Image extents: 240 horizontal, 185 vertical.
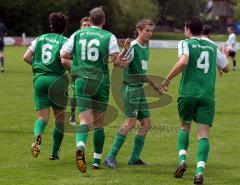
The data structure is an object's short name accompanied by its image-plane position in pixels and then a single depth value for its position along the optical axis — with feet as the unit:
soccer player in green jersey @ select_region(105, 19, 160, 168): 61.26
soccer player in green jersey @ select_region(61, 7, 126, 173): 57.41
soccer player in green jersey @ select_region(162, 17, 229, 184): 54.90
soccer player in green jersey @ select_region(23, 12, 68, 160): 62.08
